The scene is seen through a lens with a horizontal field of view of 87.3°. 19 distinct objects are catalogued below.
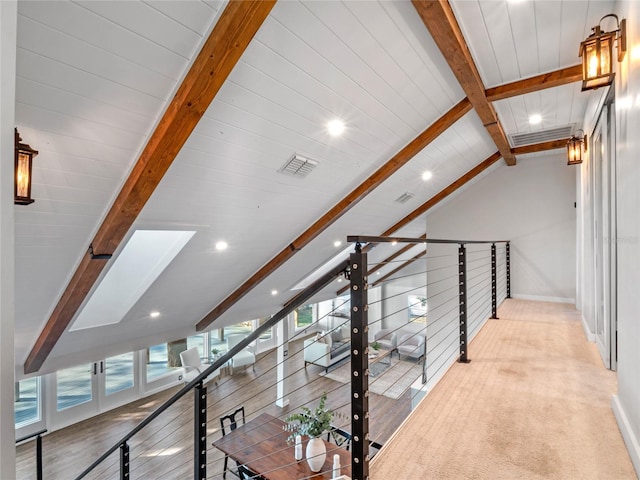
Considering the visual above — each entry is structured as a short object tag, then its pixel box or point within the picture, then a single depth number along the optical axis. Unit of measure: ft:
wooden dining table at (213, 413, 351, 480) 11.62
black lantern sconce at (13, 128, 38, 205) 5.25
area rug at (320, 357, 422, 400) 24.52
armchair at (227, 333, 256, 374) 27.07
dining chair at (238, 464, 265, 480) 12.19
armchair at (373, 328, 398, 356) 30.61
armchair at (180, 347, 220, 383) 24.73
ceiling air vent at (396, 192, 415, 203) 16.67
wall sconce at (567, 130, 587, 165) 11.27
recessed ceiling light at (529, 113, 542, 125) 13.11
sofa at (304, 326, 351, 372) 28.30
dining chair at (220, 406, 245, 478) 14.81
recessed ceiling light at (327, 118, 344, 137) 8.93
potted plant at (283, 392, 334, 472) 11.56
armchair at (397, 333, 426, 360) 28.78
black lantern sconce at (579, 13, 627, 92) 5.58
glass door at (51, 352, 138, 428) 19.76
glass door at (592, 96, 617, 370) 7.54
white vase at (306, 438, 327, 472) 11.49
